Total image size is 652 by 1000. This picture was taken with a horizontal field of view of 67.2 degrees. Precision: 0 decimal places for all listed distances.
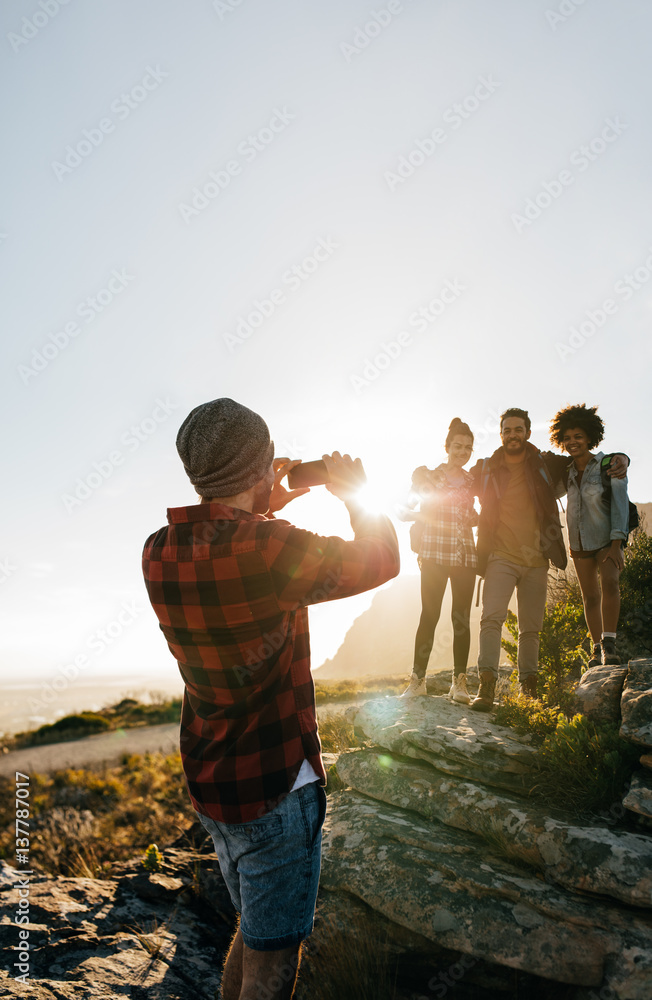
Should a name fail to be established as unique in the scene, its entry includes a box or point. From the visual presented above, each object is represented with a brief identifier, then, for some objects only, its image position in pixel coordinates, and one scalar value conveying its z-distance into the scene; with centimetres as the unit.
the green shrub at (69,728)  2385
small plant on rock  614
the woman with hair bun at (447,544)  526
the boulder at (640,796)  341
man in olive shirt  516
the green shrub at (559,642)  624
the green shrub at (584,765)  380
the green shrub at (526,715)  454
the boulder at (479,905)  306
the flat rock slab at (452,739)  420
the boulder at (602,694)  428
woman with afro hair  508
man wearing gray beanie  165
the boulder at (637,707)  371
